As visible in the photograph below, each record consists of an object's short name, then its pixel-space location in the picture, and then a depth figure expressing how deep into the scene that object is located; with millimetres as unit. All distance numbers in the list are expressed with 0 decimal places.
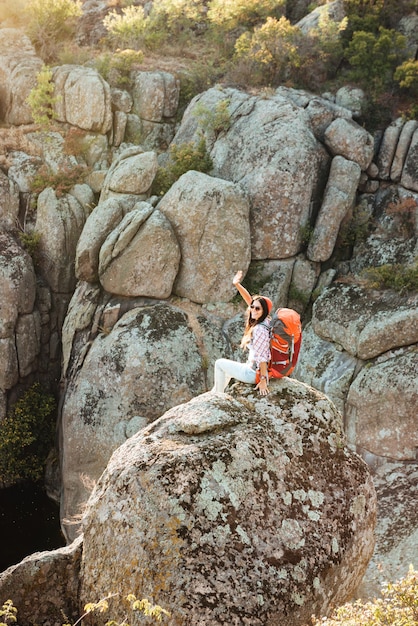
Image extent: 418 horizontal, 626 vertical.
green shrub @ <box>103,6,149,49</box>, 29812
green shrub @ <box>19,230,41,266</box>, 24656
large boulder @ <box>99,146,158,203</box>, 23734
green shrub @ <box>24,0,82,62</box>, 29547
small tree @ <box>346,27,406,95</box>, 25625
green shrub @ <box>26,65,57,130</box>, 26562
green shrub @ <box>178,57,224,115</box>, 28672
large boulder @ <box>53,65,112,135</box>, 26672
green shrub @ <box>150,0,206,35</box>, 31453
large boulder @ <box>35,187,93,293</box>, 24594
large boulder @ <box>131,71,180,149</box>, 28031
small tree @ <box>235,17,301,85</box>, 26594
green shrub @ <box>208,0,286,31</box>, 29623
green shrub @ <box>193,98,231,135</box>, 24672
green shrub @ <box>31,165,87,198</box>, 25362
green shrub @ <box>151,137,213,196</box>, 24188
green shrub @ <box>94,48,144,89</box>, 27953
